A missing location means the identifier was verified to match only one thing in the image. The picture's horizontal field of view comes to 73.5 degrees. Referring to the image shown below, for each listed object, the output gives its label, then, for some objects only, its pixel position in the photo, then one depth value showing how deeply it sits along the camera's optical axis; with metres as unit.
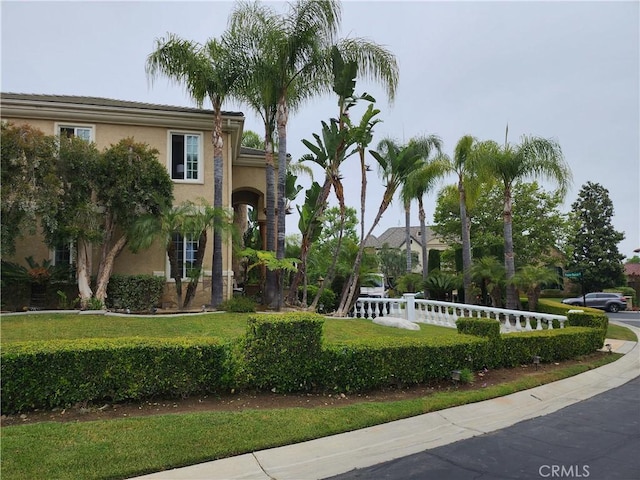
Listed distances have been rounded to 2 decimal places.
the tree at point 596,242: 37.69
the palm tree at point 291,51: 13.98
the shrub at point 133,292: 13.80
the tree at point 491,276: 18.23
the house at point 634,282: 36.69
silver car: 29.38
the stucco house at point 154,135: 14.56
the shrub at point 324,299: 17.51
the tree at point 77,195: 12.27
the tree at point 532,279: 16.45
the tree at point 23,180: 11.20
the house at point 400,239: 62.10
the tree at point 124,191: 12.77
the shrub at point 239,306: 13.25
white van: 17.95
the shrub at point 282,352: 6.38
